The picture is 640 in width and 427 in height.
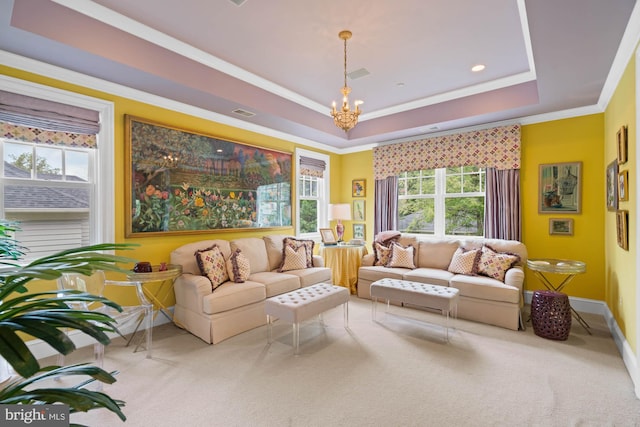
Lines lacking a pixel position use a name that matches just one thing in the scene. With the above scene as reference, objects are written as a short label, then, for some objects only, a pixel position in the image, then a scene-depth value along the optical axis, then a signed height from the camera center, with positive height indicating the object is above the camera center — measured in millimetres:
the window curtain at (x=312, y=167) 5699 +899
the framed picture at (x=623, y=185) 2693 +241
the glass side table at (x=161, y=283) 2998 -846
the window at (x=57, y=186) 2775 +269
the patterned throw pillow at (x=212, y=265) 3453 -613
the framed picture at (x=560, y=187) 4055 +336
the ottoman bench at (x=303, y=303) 2910 -929
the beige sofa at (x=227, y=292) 3168 -917
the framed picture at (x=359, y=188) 6218 +518
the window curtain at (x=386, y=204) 5676 +158
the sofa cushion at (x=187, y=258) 3604 -537
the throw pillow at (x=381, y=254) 4875 -678
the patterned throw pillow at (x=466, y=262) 4117 -694
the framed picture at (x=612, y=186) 3087 +277
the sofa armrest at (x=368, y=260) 4961 -787
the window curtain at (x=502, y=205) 4418 +104
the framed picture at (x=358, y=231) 6227 -388
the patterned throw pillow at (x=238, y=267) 3672 -674
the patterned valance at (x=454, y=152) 4461 +994
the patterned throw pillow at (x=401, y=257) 4652 -697
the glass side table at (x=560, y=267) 3266 -611
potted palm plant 689 -280
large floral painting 3498 +416
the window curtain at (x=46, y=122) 2683 +872
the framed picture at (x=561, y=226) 4109 -196
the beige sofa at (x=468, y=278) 3543 -877
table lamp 5582 -9
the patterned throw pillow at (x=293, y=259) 4441 -699
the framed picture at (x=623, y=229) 2697 -163
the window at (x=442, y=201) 4965 +193
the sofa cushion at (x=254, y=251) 4207 -543
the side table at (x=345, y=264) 5082 -876
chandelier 3035 +974
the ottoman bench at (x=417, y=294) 3239 -926
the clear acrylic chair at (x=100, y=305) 2475 -775
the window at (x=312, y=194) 5672 +363
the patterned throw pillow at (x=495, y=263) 3857 -663
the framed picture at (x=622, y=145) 2725 +617
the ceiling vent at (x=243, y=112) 4012 +1363
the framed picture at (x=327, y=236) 5450 -429
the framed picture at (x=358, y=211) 6238 +30
